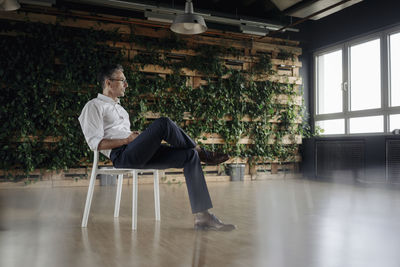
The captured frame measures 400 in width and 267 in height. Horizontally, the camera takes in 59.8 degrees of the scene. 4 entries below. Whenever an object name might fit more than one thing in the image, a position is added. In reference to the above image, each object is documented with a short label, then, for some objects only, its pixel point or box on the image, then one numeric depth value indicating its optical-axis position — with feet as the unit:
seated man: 7.61
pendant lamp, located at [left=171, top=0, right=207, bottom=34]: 13.01
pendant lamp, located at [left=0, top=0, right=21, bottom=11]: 12.23
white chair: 7.93
